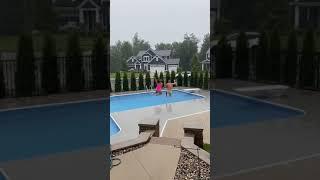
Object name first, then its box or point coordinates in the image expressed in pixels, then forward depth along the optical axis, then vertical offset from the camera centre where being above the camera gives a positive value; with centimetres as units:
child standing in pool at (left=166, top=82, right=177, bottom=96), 1373 -66
